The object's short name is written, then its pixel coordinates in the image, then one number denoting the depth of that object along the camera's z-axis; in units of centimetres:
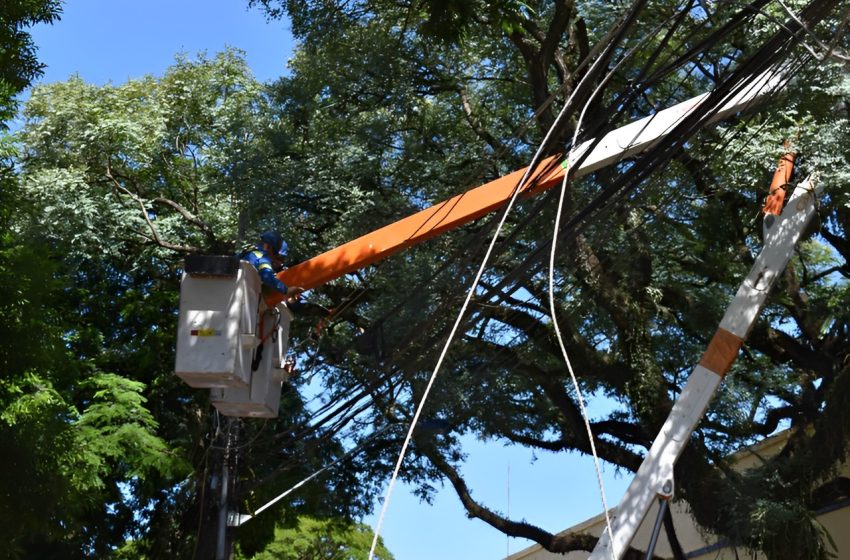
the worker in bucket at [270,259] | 860
